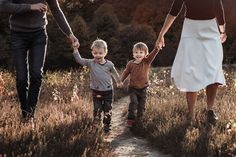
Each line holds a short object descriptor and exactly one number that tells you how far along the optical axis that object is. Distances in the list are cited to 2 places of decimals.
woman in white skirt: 6.51
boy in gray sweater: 6.50
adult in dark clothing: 5.93
